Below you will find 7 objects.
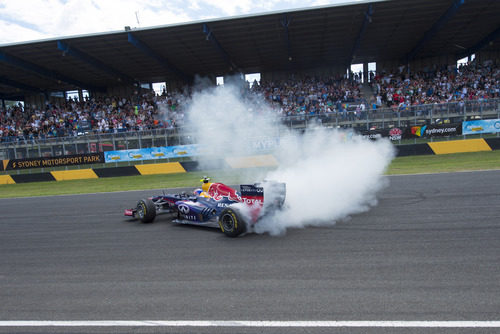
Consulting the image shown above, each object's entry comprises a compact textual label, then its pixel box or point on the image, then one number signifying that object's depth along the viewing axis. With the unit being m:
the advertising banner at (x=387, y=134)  17.66
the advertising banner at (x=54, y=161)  20.36
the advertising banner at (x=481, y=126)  16.69
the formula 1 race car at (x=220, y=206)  6.25
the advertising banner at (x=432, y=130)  17.39
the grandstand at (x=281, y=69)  20.59
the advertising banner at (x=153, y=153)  18.97
